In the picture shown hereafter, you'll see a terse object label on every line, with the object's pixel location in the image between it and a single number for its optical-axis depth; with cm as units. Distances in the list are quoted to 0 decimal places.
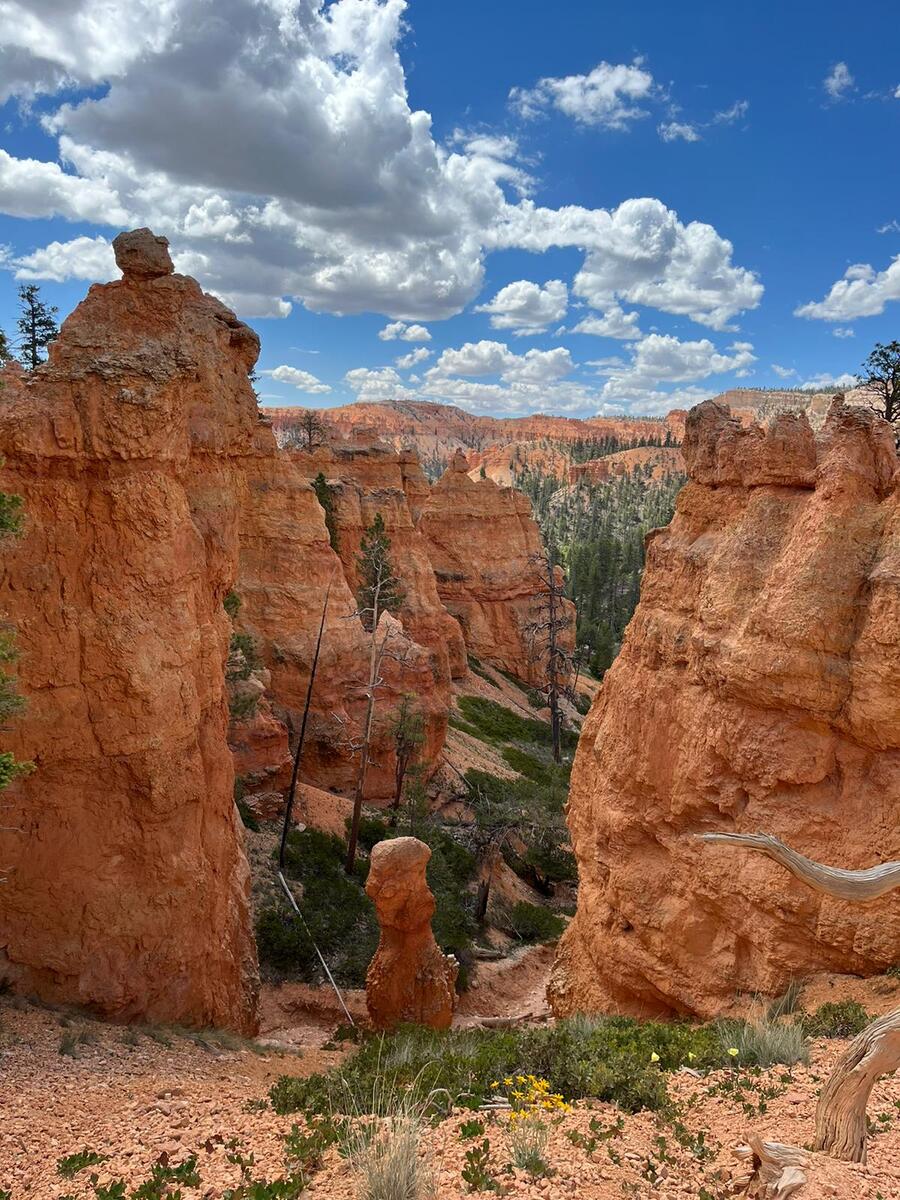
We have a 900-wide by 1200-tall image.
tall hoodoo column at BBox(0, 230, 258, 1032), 930
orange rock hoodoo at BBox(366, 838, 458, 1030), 1204
